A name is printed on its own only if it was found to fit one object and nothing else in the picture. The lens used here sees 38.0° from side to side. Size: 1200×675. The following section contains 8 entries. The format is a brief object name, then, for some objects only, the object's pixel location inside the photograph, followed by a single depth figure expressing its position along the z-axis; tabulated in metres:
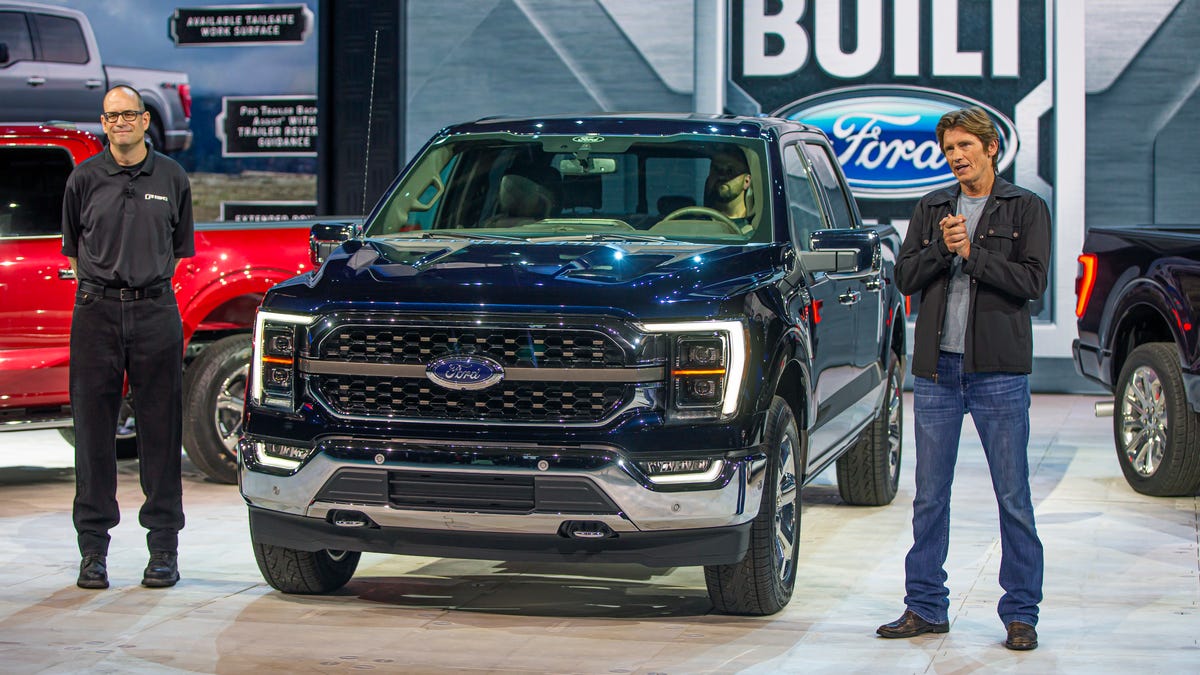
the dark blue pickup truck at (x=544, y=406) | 5.54
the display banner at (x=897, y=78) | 14.16
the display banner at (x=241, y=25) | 15.14
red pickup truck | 8.75
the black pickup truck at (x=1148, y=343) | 8.68
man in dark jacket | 5.58
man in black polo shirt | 6.68
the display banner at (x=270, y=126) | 15.23
